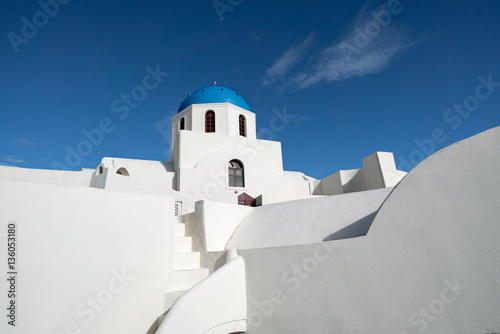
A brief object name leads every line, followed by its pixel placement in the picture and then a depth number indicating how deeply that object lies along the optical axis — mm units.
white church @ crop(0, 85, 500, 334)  3379
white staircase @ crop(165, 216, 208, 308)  5415
